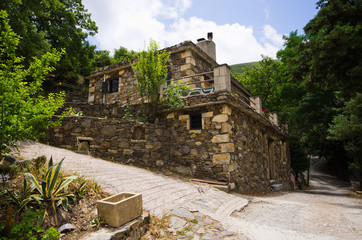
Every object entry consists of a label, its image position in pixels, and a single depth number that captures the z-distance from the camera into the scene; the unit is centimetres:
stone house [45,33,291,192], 718
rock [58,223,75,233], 282
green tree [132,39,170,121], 788
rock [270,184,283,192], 1072
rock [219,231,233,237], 349
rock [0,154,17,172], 327
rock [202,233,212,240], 338
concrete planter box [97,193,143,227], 299
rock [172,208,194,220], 395
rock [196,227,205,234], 352
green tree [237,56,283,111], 2053
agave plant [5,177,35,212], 272
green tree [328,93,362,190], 930
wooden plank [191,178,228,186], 678
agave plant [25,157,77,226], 298
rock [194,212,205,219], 405
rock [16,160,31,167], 356
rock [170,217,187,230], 358
